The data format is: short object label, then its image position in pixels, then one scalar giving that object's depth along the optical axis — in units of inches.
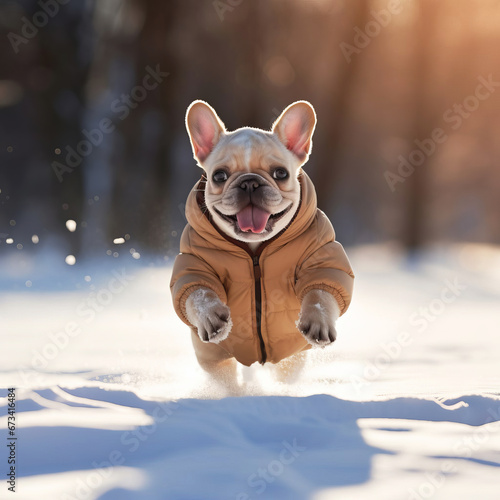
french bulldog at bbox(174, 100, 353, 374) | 150.6
